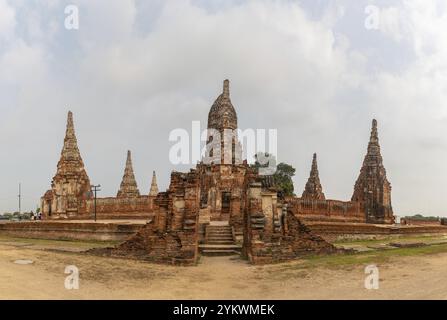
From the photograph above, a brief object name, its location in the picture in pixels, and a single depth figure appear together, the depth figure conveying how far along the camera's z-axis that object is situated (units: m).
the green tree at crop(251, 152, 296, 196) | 45.22
